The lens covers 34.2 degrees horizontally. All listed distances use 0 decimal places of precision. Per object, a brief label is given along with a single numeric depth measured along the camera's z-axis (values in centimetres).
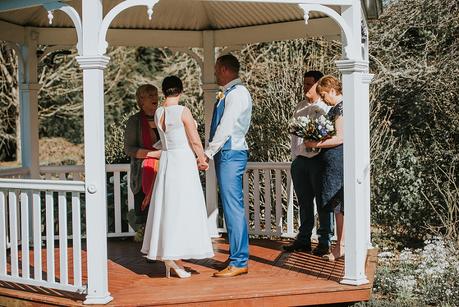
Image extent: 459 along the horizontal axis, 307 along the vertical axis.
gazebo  573
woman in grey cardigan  740
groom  636
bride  634
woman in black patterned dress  691
